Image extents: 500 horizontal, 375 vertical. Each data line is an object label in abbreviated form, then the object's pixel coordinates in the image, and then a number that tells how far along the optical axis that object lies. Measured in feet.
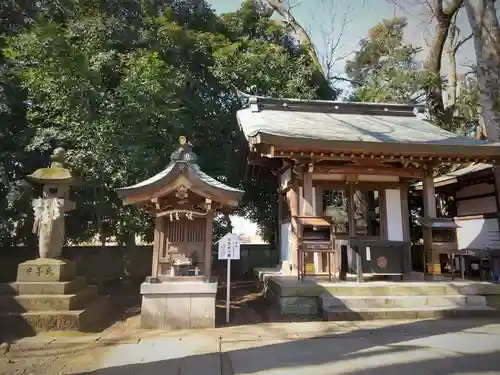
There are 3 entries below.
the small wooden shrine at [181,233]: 20.15
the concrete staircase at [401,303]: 21.35
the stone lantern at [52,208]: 22.72
